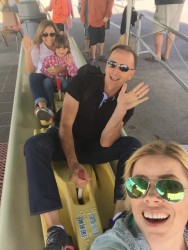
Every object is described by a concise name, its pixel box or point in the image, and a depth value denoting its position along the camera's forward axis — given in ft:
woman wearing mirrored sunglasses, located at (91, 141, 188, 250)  3.19
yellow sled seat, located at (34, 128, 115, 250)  4.86
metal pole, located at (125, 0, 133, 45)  11.65
